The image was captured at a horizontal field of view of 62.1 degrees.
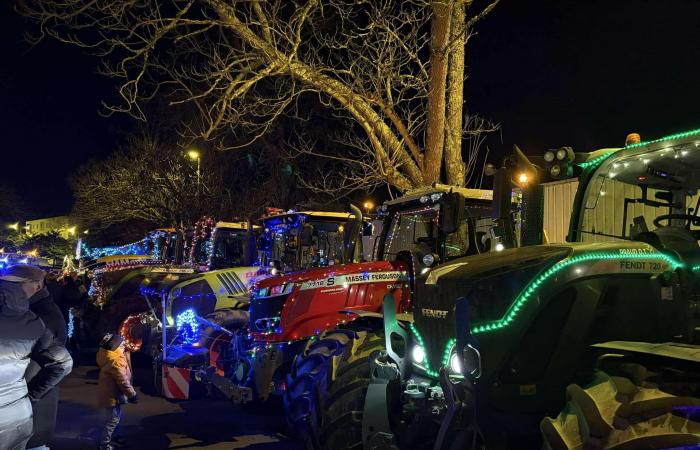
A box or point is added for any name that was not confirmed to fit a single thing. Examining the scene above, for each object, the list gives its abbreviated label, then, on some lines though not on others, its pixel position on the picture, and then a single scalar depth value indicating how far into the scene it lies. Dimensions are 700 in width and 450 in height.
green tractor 2.80
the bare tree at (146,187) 27.86
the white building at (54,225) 55.16
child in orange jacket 6.62
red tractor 7.04
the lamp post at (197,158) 26.10
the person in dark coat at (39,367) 4.56
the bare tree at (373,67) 10.29
